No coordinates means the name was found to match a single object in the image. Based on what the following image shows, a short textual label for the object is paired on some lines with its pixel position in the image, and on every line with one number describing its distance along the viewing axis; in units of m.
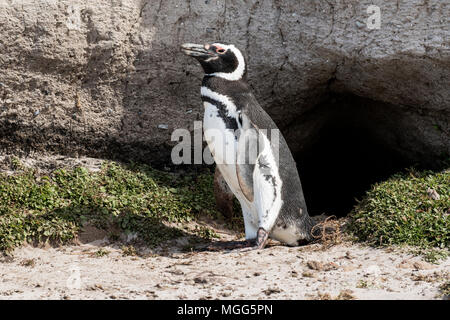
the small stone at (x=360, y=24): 10.08
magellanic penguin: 8.41
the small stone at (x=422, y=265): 7.04
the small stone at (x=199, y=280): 6.89
